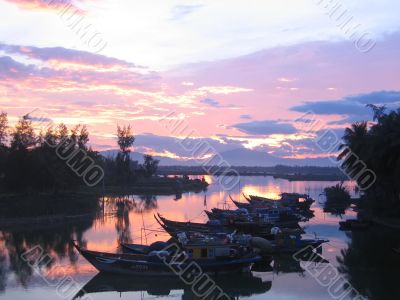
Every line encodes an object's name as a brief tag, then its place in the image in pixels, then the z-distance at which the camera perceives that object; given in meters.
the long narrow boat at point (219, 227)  26.12
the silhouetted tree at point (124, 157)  70.81
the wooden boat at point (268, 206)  39.69
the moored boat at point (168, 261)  18.11
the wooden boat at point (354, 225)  30.42
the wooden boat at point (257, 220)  28.33
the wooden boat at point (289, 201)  44.19
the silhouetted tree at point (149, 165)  82.06
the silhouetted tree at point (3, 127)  49.03
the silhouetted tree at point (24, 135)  45.66
